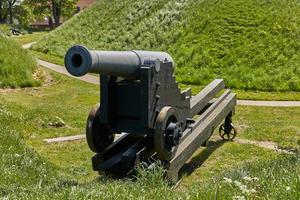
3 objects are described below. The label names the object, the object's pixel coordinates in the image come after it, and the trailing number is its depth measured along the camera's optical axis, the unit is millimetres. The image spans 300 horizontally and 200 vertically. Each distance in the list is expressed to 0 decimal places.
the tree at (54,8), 65875
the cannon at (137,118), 6762
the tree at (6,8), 73975
